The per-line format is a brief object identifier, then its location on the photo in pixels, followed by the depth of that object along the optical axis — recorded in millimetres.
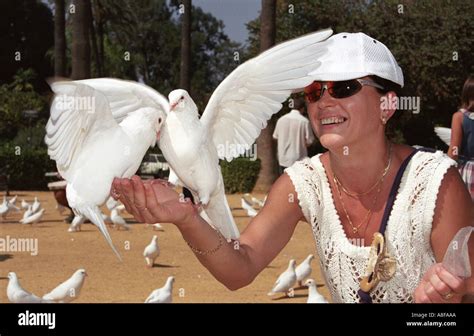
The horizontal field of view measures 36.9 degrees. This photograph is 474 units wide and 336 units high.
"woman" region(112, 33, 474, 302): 1890
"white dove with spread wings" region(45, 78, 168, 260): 1854
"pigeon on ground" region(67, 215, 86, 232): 8531
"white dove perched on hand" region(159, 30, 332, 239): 1932
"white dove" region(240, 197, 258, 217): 9612
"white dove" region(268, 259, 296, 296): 5348
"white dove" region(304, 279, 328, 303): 4505
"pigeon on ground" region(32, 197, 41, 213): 9359
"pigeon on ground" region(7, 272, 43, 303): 4516
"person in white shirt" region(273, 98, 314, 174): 7660
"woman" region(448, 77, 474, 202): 4516
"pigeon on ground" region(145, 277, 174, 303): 4652
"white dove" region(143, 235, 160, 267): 6380
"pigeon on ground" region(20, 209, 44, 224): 9078
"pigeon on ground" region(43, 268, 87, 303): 4824
